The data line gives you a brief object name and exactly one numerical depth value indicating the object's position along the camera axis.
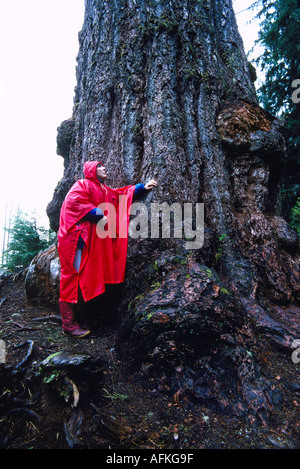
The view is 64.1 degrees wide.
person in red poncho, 3.09
